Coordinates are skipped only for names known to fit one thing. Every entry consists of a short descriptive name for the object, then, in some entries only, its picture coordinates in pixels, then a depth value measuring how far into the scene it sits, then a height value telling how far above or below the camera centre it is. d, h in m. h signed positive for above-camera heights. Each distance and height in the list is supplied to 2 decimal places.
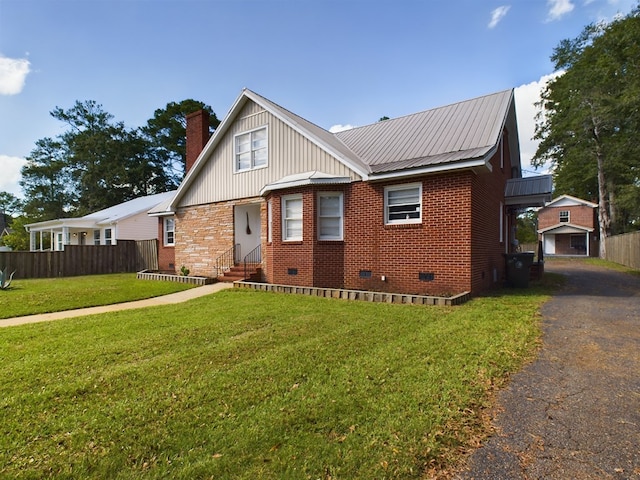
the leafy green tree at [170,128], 43.09 +14.85
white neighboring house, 23.48 +1.45
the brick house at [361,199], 9.23 +1.50
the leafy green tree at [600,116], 18.12 +9.33
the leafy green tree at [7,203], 55.03 +7.21
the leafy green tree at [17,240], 36.09 +0.78
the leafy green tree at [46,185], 42.94 +7.83
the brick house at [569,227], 36.72 +1.73
